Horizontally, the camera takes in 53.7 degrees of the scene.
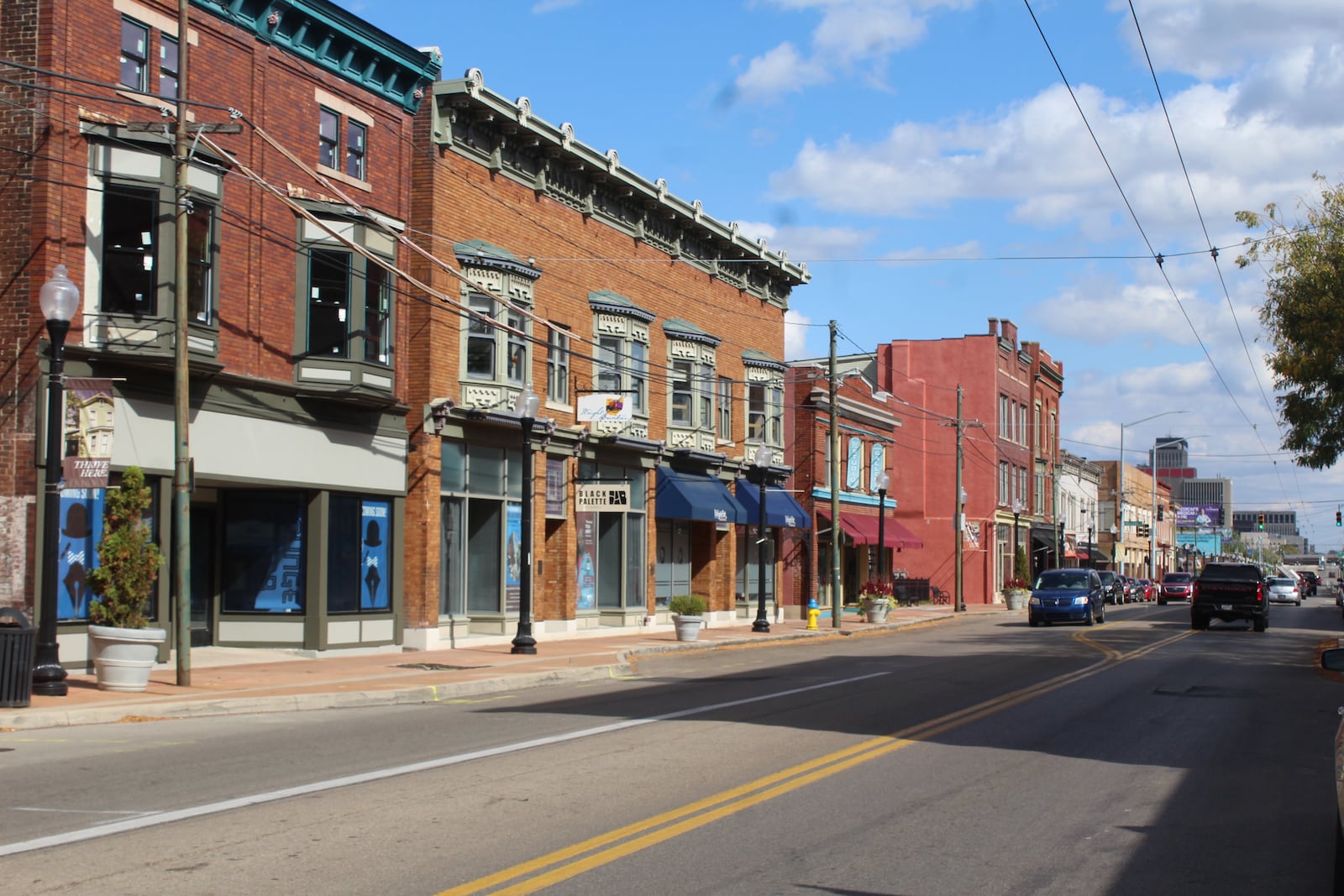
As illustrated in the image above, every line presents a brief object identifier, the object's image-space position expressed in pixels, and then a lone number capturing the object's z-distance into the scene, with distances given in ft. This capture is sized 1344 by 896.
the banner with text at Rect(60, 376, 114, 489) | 61.41
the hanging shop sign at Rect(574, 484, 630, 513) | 101.09
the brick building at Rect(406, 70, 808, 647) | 88.58
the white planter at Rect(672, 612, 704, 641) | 99.55
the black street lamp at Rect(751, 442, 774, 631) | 112.98
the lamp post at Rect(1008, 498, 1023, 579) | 222.48
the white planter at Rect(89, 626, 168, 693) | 55.77
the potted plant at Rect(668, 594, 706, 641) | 99.60
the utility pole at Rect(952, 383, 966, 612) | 169.31
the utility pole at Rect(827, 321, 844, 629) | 122.62
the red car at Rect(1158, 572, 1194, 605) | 216.13
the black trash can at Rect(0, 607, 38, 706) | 49.01
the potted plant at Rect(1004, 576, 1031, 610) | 185.98
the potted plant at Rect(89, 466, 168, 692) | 55.93
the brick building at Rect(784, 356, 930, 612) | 150.41
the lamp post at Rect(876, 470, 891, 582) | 147.56
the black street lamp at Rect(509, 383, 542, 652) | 81.76
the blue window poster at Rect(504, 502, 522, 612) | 95.09
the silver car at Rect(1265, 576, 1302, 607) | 247.91
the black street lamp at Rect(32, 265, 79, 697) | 52.65
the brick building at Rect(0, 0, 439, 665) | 62.03
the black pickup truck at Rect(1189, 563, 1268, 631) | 126.21
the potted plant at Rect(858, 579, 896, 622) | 138.31
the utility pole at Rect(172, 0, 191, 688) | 58.13
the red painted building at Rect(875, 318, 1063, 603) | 207.62
